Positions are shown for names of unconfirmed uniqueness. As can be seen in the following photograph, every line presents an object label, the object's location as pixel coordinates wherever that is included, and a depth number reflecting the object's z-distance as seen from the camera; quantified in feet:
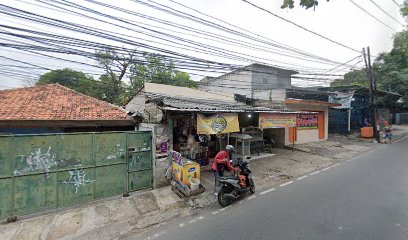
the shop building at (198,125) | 21.61
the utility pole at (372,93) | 50.52
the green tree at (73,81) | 73.15
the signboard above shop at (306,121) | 47.16
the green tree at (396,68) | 57.11
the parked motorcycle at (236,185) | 16.72
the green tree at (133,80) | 70.49
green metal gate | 15.02
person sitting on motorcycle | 18.56
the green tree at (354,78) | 88.99
